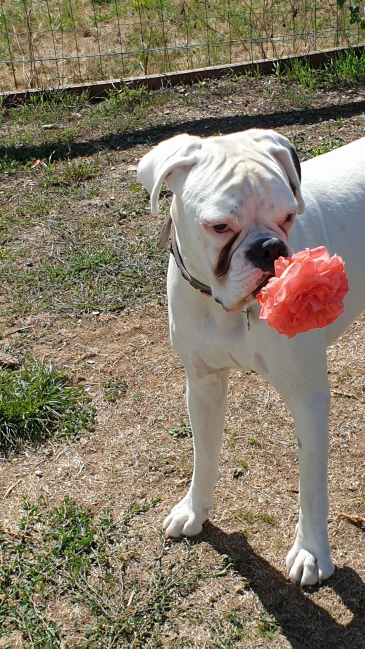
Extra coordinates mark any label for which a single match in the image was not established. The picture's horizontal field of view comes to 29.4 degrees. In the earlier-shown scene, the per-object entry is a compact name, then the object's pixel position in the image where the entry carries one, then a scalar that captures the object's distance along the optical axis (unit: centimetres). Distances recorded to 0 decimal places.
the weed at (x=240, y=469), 321
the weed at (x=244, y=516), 298
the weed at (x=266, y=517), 297
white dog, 207
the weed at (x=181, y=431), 344
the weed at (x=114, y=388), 365
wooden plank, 666
